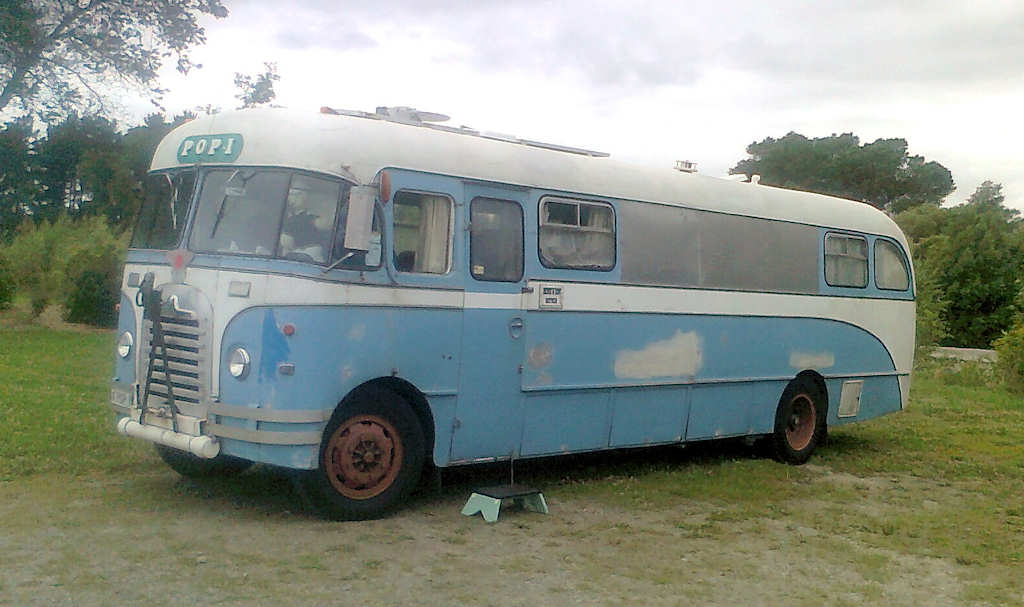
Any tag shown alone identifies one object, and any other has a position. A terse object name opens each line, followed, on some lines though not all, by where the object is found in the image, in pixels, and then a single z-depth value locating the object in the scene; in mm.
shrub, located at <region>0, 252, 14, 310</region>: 24422
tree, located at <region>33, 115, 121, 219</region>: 48438
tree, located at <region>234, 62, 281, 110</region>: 27750
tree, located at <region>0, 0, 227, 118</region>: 29938
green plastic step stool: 8578
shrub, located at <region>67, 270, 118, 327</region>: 25094
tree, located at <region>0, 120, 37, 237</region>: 40625
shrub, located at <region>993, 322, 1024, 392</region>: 21453
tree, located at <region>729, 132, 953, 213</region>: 49531
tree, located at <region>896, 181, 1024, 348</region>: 40812
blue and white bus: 7926
